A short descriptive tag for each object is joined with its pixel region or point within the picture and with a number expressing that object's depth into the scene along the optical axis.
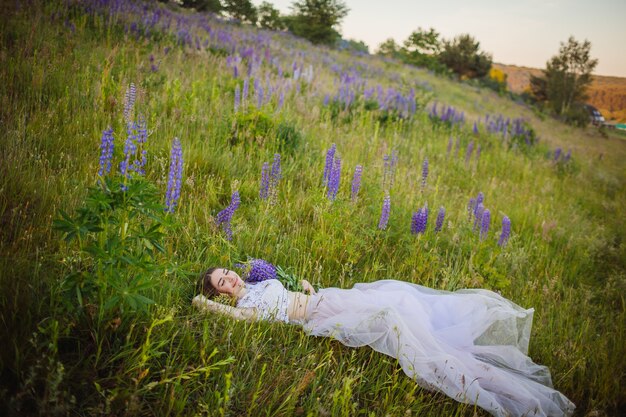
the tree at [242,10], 18.19
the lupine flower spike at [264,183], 3.18
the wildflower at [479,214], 3.85
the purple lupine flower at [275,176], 3.23
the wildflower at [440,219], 3.49
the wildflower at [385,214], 3.17
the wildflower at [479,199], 4.01
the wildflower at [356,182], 3.35
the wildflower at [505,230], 3.70
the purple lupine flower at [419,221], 3.29
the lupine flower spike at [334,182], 3.26
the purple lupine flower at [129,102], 2.92
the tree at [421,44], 26.85
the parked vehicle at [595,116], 26.19
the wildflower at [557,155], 8.40
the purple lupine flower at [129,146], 2.14
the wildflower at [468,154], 6.19
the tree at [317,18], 18.94
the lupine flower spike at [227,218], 2.73
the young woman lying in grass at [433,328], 2.11
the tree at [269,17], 20.14
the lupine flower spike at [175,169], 2.49
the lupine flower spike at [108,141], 2.14
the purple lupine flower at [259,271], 2.76
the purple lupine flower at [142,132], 2.24
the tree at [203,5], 15.81
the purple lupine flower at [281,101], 5.49
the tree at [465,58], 28.81
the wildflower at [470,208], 3.90
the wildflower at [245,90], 4.72
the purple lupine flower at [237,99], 4.57
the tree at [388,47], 31.10
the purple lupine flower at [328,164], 3.41
